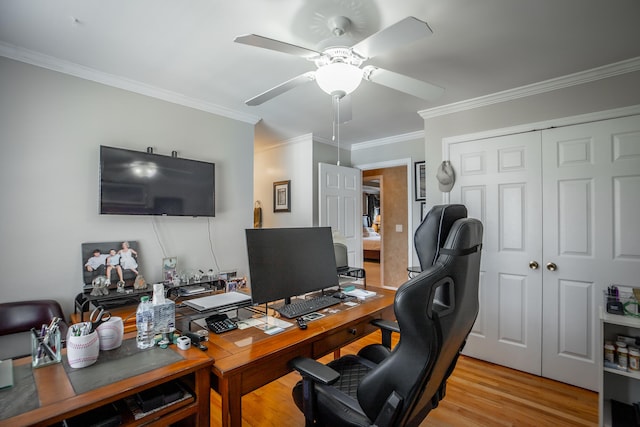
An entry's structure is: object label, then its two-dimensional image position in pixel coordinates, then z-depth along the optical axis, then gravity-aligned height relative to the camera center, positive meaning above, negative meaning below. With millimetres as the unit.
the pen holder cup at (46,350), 1087 -495
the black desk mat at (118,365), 979 -536
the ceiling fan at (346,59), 1388 +815
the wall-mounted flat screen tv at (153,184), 2366 +265
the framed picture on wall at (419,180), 3943 +453
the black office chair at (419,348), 906 -428
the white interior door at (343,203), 4078 +168
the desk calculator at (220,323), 1416 -526
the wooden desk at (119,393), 829 -538
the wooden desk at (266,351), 1088 -564
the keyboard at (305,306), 1620 -523
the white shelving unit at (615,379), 1834 -1139
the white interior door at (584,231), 2234 -136
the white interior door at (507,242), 2607 -255
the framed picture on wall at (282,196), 4363 +274
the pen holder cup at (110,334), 1182 -468
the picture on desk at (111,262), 2311 -367
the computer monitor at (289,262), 1520 -263
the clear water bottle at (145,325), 1242 -456
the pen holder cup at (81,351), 1057 -476
